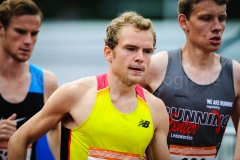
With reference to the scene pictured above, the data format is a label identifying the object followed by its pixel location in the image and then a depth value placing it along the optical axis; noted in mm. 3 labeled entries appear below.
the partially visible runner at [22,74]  11773
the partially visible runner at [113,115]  8500
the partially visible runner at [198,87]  10492
